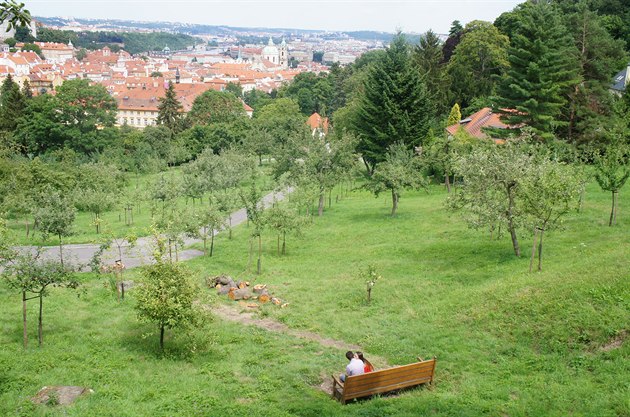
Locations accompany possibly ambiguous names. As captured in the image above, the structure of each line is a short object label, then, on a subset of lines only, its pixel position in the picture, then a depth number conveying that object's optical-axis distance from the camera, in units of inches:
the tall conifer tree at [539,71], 1378.0
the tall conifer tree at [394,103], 1736.0
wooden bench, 454.0
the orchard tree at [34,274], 550.6
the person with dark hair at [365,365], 481.4
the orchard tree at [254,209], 963.3
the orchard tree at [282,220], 1024.2
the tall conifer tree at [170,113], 2979.8
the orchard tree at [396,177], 1210.6
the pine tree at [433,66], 2300.7
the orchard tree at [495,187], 789.9
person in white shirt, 468.1
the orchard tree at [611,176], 876.0
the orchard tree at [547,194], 694.5
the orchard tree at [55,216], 860.0
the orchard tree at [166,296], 545.3
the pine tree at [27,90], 3221.7
